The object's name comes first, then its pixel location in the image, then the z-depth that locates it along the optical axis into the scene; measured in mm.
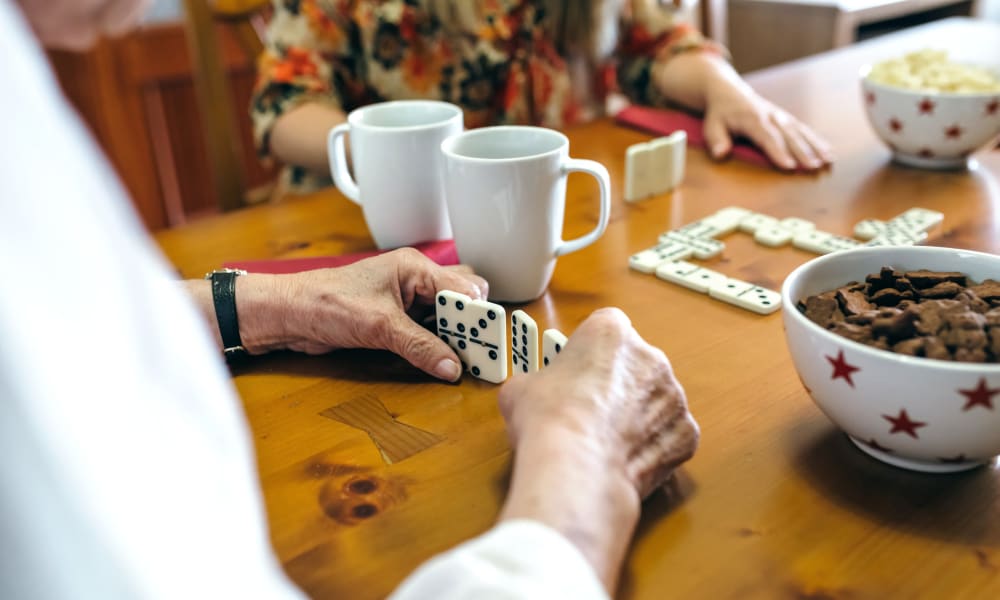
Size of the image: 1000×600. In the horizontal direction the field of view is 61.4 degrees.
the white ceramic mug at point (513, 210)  818
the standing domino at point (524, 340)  704
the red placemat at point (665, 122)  1364
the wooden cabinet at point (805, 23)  2867
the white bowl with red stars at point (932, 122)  1114
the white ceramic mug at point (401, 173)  923
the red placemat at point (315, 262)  926
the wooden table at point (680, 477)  522
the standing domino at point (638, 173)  1114
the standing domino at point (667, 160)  1146
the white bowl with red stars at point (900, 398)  523
